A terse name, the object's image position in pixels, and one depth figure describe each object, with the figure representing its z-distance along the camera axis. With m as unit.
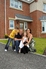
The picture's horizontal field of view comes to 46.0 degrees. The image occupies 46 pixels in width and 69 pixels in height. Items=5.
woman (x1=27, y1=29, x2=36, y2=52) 3.37
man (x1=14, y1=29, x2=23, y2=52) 3.29
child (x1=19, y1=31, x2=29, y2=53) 3.20
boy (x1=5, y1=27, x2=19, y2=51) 3.45
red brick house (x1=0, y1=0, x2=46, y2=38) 7.88
